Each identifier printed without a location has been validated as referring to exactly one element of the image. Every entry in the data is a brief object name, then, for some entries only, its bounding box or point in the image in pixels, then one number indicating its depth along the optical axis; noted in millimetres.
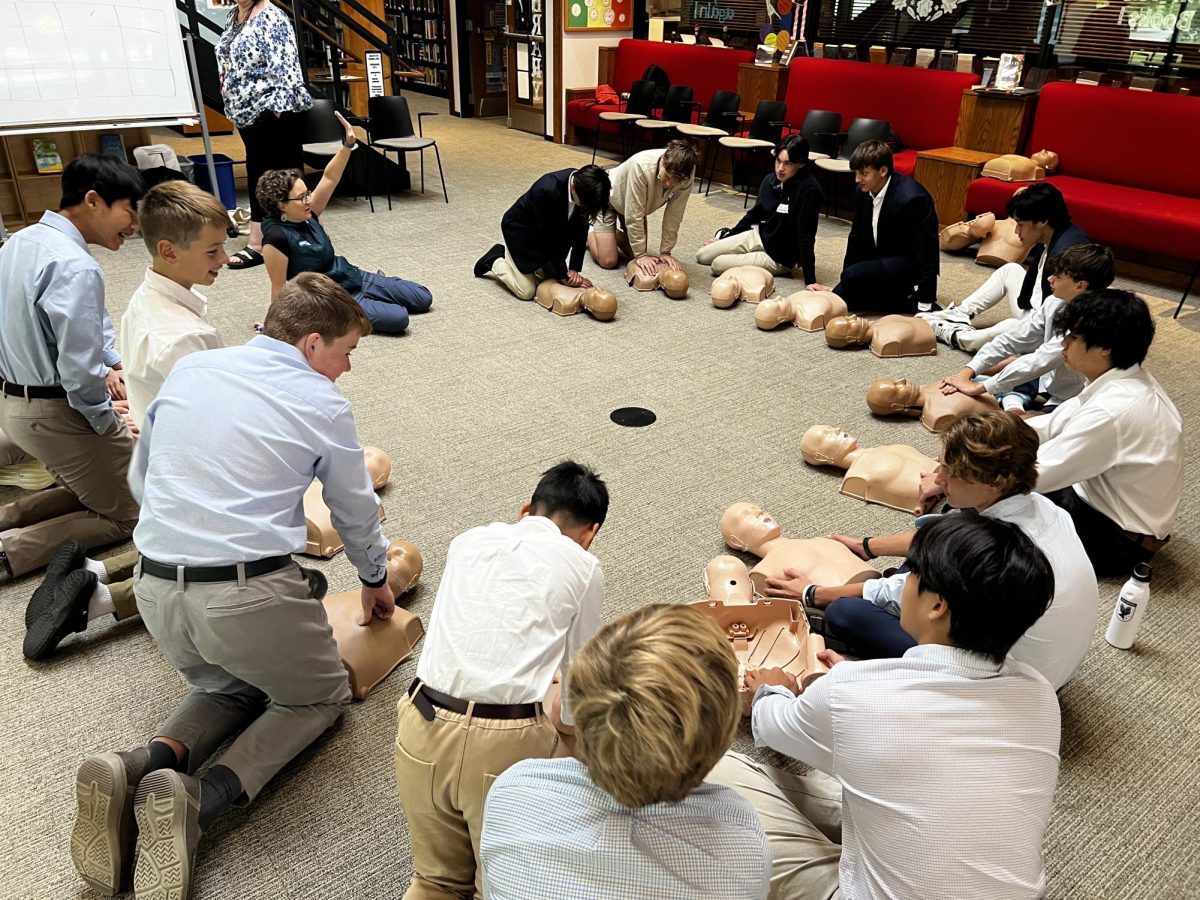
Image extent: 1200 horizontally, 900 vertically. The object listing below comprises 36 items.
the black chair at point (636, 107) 8211
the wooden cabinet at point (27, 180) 5477
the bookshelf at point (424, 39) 11984
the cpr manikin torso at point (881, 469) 2949
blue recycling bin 6250
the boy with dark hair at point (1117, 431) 2371
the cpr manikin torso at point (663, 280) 4879
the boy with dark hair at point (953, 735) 1233
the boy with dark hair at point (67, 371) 2307
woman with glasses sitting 3730
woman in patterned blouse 5562
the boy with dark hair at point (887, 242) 4414
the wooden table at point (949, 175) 5875
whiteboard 4664
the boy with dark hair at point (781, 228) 4906
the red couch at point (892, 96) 6469
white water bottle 2238
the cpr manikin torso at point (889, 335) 4168
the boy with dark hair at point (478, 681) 1419
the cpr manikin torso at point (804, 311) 4488
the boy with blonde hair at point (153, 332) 2189
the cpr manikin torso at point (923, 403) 3424
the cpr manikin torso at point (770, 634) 2021
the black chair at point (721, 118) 7441
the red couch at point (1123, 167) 5008
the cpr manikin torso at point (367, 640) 2102
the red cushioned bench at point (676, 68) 8094
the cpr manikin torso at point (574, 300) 4527
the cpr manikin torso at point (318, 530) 2631
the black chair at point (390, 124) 6617
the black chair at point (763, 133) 6857
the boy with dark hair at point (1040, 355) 3055
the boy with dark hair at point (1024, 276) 3580
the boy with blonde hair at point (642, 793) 1007
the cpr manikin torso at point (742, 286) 4773
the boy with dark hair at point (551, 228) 4438
